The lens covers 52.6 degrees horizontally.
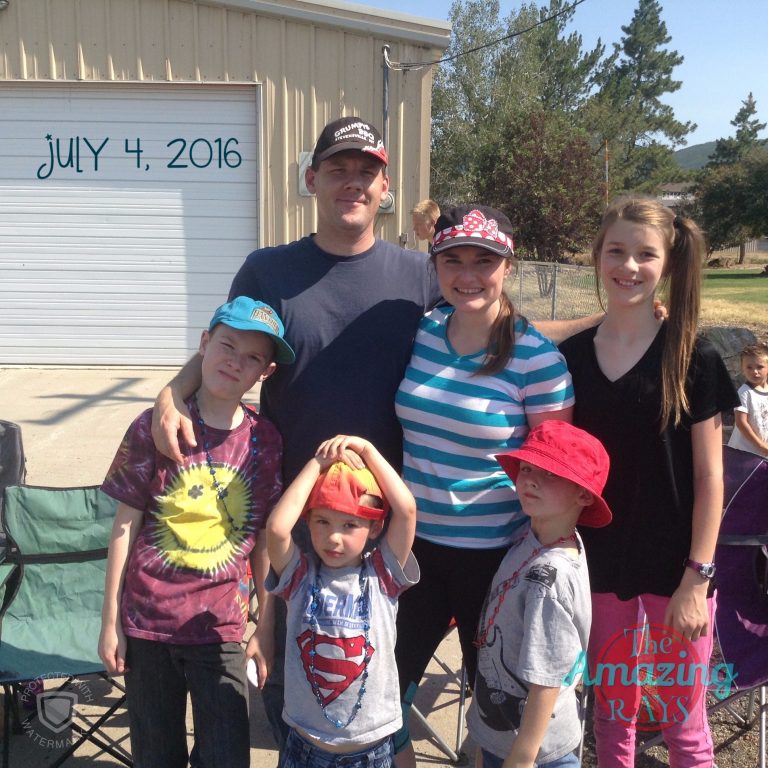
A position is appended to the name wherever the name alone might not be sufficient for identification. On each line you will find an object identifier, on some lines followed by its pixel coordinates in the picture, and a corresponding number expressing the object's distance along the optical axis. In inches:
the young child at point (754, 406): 190.4
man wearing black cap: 85.5
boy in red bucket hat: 71.4
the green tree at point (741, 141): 2443.4
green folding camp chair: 105.9
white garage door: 321.4
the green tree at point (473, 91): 1277.1
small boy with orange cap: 73.8
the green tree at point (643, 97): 1945.1
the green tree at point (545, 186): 922.1
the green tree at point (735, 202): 1441.9
